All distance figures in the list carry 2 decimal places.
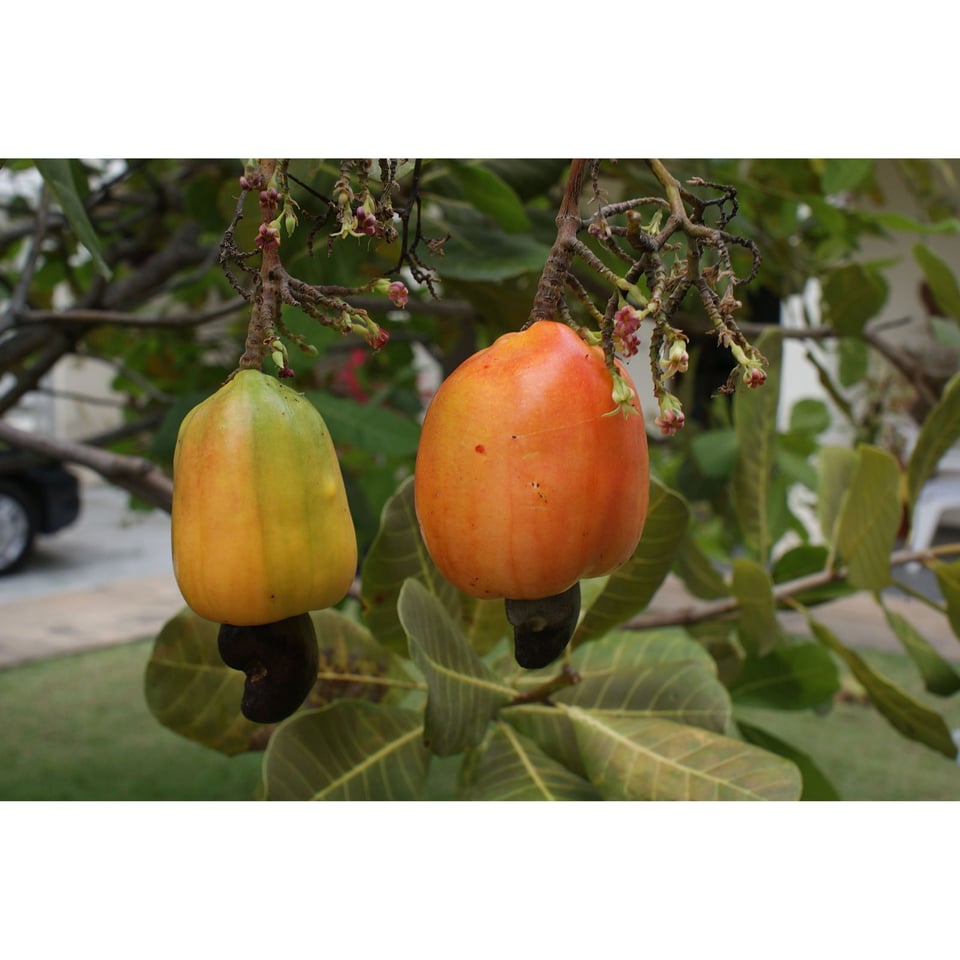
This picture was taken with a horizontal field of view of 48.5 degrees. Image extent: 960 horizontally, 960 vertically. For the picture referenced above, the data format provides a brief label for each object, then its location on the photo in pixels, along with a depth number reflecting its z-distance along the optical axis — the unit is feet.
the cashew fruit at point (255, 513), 1.06
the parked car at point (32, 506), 13.02
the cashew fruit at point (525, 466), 1.05
